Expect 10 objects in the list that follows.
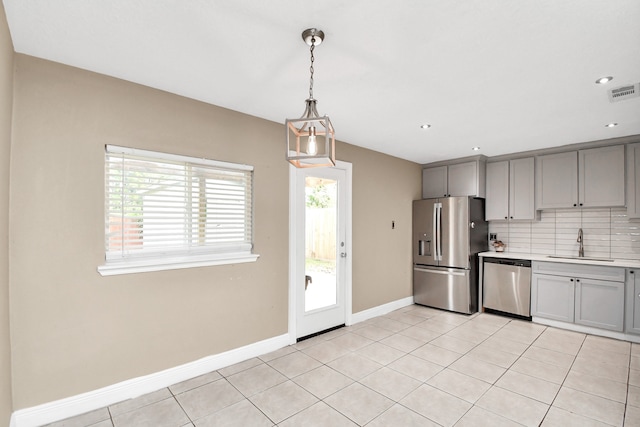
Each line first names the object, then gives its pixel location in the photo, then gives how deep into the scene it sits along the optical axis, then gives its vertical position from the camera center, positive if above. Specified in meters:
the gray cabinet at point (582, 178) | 3.85 +0.50
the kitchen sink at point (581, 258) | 4.01 -0.58
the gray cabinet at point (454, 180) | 4.79 +0.59
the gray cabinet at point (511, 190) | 4.52 +0.40
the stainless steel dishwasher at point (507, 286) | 4.29 -1.03
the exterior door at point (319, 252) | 3.50 -0.46
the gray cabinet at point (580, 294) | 3.63 -1.00
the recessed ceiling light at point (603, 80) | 2.26 +1.03
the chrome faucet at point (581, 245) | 4.27 -0.41
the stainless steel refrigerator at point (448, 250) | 4.61 -0.55
